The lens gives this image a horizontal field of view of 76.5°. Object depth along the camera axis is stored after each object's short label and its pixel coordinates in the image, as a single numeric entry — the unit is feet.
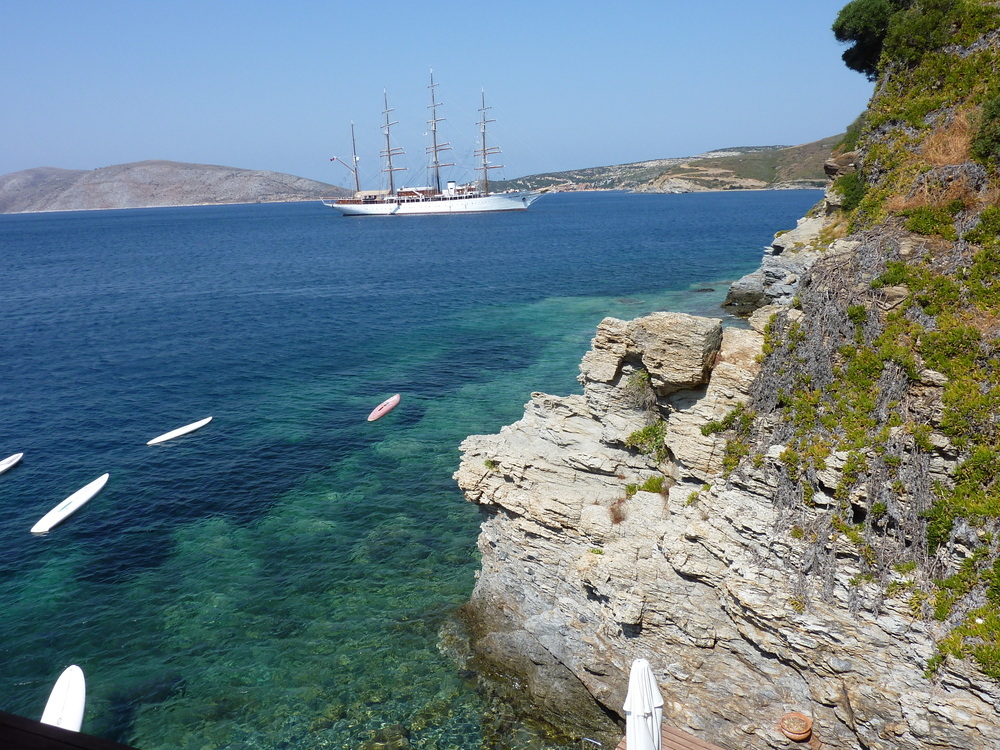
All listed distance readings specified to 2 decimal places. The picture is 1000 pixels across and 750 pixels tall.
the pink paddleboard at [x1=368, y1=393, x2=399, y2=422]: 115.85
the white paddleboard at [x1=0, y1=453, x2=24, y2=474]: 100.73
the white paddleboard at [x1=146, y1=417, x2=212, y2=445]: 109.81
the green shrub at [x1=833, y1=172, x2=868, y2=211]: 104.27
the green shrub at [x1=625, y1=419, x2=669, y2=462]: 57.41
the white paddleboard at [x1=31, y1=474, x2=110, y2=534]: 84.94
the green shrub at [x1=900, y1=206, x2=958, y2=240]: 49.76
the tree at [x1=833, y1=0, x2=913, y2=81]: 106.73
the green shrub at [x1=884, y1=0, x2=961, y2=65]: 69.15
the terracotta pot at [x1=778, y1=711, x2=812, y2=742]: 39.93
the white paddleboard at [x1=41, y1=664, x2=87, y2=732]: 51.78
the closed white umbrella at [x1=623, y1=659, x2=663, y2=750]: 36.27
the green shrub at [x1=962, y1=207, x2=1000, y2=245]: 47.06
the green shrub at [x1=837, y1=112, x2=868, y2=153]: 151.74
